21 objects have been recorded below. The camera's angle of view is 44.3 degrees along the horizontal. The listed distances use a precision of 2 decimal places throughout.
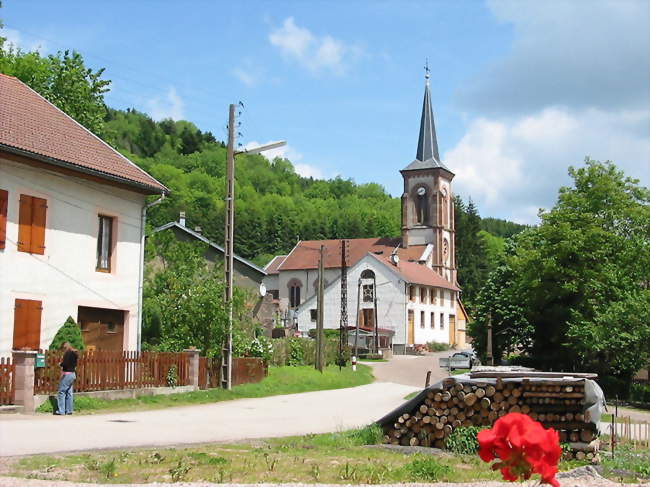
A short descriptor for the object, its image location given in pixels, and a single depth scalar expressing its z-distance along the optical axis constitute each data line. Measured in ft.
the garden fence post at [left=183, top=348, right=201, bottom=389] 80.33
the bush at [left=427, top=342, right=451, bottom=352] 260.01
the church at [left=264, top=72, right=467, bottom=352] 255.09
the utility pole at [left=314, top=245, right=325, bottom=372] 119.65
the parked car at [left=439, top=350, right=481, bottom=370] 154.18
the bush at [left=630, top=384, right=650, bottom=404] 112.27
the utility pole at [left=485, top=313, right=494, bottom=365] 151.09
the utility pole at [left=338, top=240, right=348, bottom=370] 146.51
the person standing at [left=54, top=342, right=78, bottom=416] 58.70
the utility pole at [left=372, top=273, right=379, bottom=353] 230.36
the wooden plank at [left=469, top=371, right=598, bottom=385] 43.92
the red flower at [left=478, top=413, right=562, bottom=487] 15.65
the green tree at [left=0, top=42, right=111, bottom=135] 122.72
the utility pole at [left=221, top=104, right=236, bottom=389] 81.76
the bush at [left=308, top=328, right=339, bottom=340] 226.07
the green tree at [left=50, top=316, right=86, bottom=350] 69.73
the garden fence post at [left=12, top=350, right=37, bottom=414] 58.44
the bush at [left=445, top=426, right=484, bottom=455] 41.45
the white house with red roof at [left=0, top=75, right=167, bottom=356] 70.95
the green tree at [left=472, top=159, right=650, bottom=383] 124.16
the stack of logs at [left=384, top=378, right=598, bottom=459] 41.39
